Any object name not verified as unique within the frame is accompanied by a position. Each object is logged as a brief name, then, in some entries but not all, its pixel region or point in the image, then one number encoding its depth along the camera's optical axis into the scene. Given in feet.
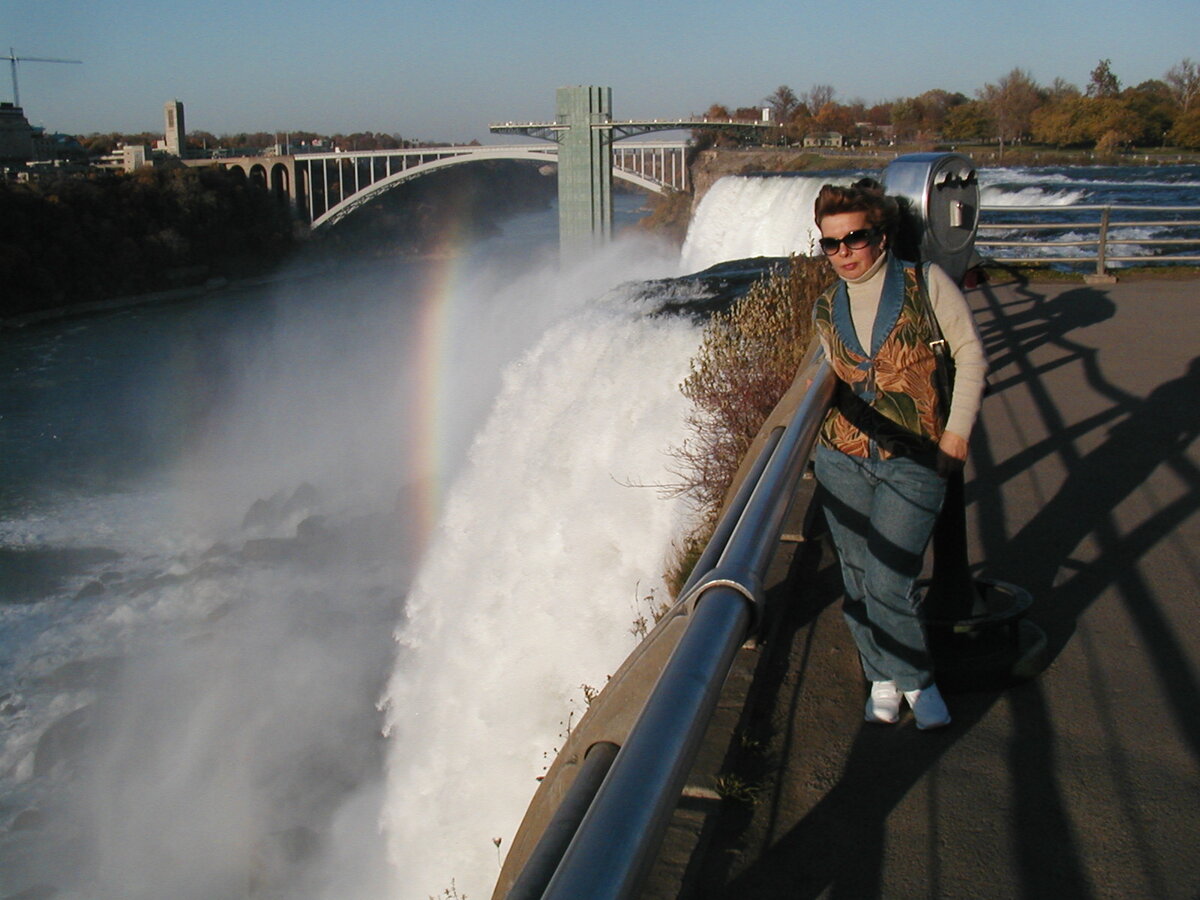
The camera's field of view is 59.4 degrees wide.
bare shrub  21.75
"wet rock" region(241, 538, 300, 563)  55.16
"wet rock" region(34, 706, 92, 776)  38.14
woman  7.98
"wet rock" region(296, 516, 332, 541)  57.36
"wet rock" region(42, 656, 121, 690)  43.52
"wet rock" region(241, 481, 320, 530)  62.64
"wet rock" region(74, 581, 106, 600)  52.54
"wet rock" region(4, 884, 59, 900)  31.01
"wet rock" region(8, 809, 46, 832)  34.32
